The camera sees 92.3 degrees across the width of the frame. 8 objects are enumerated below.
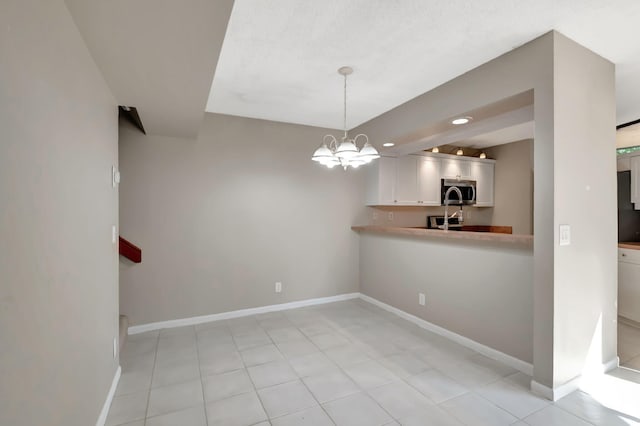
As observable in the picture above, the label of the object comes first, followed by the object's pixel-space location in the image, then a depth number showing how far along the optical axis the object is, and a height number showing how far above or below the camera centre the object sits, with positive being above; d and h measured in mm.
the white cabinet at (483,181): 5617 +544
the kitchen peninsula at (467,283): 2594 -755
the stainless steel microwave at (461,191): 5242 +352
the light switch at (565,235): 2205 -181
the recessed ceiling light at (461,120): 2955 +892
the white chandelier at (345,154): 2631 +503
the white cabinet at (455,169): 5264 +732
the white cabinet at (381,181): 4609 +459
